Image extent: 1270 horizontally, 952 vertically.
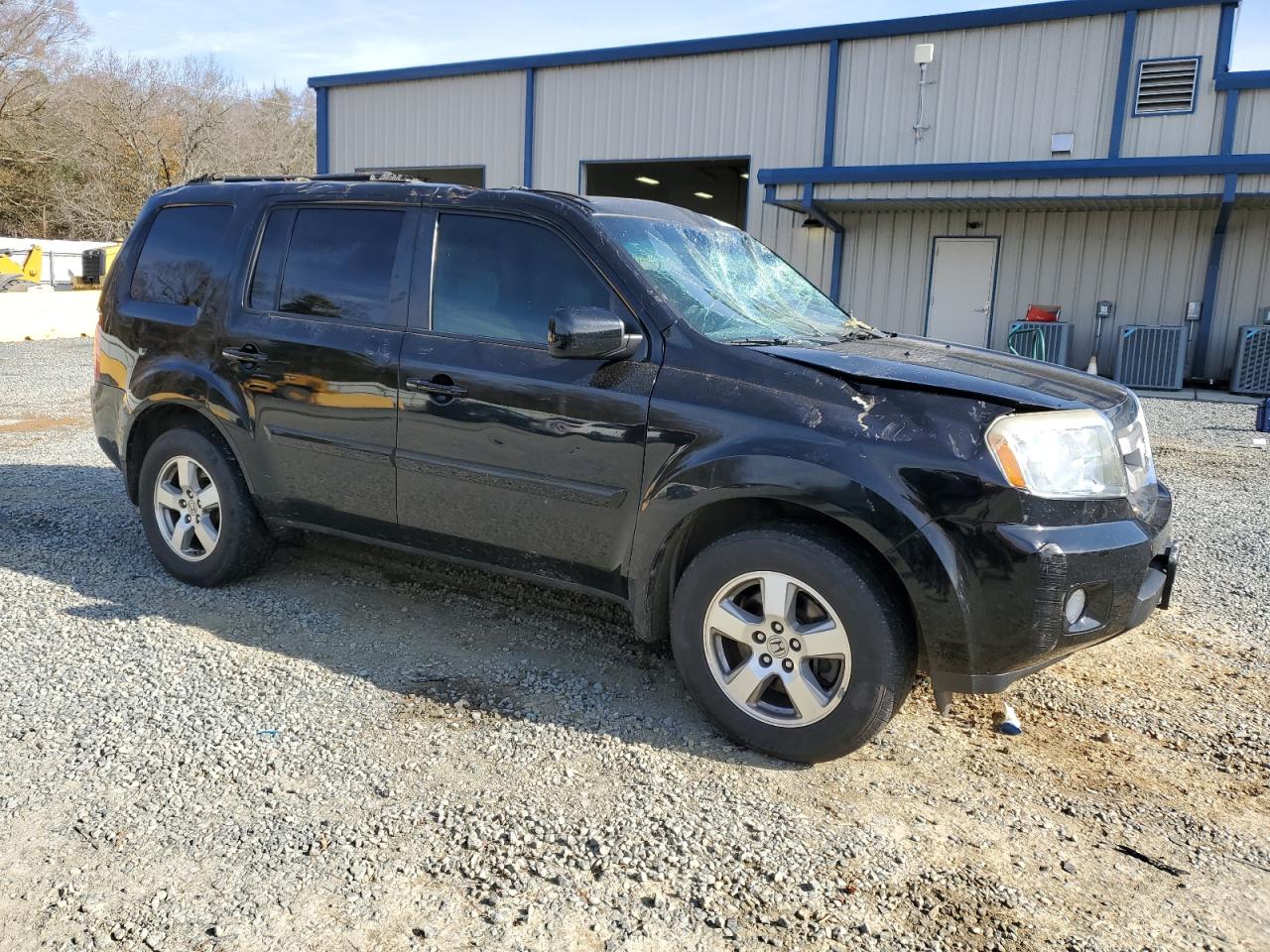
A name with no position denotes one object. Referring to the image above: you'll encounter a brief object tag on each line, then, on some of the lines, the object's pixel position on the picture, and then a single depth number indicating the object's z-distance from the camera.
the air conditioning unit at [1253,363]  14.98
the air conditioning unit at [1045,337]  15.98
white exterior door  17.41
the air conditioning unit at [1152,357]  15.31
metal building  15.31
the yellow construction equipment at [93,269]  27.64
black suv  3.06
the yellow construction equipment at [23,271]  24.70
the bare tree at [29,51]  37.03
